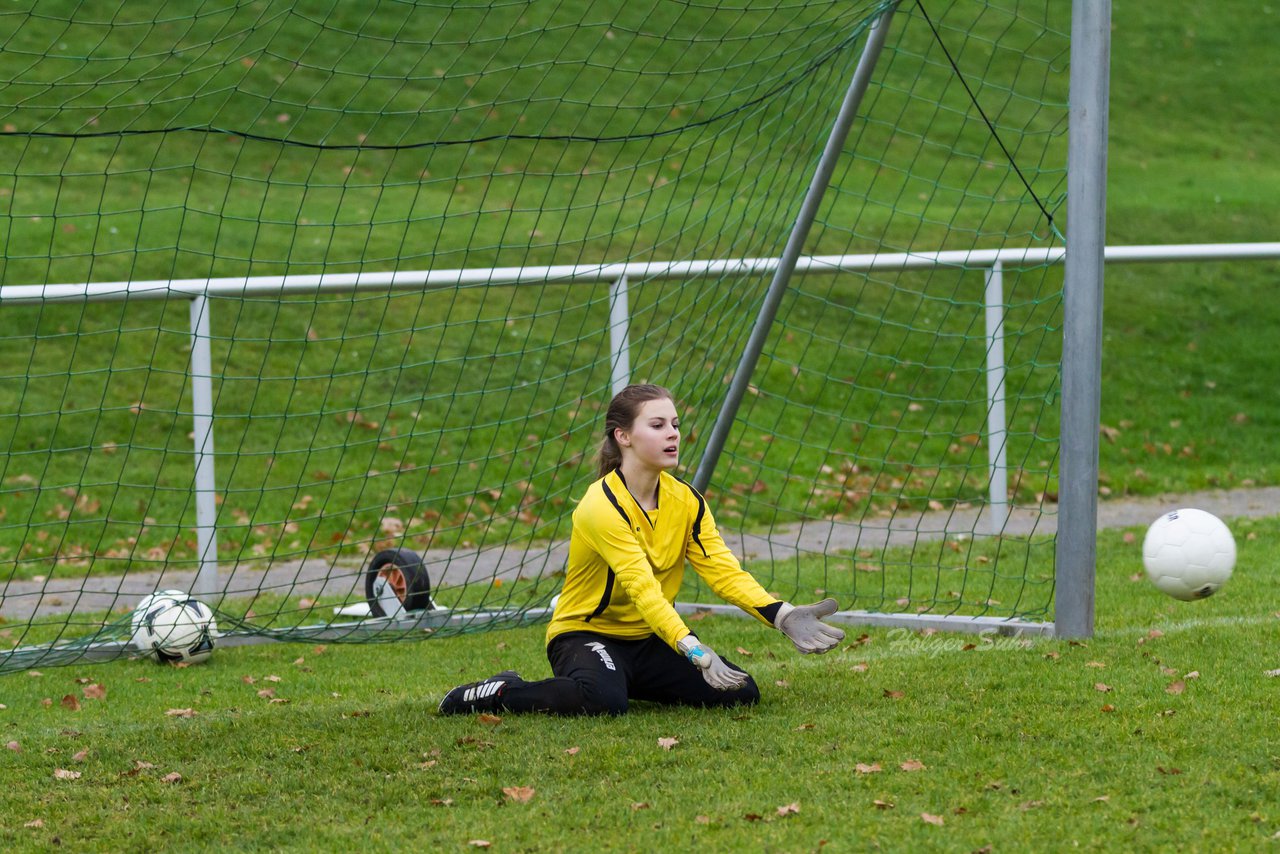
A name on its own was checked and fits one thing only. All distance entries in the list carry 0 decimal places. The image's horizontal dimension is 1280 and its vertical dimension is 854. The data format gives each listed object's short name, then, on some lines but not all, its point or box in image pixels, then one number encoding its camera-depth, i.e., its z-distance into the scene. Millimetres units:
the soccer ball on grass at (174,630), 12430
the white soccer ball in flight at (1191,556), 10266
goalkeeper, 9437
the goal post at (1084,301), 10586
